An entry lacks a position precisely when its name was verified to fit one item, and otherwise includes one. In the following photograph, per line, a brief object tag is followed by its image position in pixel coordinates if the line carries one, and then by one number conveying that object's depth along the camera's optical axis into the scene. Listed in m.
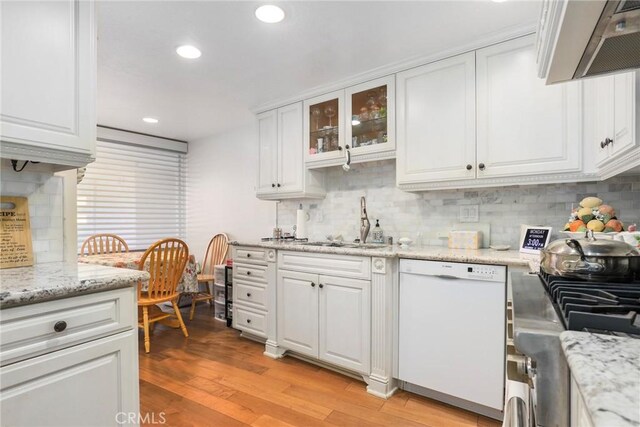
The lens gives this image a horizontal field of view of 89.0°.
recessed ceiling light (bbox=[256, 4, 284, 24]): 1.74
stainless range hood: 0.66
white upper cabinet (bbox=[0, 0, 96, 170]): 1.17
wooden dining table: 2.73
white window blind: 3.84
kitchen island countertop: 0.99
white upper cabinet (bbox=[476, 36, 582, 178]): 1.79
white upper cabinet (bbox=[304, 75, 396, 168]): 2.45
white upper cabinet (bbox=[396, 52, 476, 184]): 2.09
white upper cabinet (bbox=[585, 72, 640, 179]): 1.16
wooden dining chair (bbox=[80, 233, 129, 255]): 3.62
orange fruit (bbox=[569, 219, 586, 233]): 1.68
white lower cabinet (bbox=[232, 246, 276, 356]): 2.73
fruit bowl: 1.46
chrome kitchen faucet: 2.68
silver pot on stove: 0.95
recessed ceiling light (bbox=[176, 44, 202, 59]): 2.15
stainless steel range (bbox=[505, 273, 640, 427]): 0.57
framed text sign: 1.40
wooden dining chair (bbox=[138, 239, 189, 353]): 2.83
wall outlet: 2.35
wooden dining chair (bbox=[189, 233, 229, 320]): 4.08
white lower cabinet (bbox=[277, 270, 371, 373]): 2.20
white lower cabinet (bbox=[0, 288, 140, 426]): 0.98
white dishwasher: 1.77
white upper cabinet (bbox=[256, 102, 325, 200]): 2.96
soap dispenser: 2.71
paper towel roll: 3.16
